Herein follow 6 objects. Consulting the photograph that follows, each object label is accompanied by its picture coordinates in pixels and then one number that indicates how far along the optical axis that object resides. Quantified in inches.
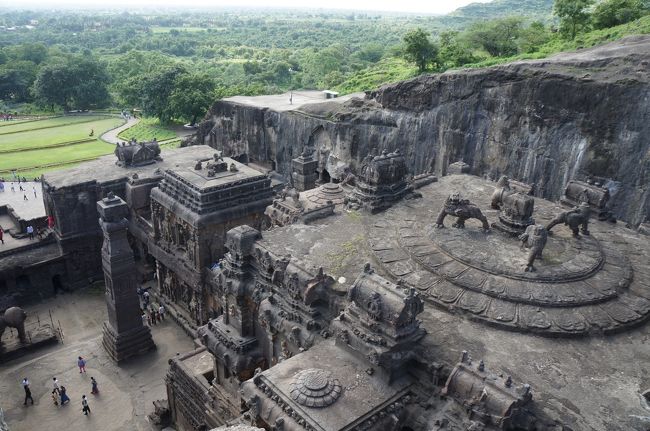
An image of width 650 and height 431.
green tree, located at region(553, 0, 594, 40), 1539.1
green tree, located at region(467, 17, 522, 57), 1993.1
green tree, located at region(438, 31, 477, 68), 1726.1
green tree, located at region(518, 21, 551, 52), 1684.3
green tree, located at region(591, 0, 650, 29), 1492.0
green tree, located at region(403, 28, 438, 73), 1734.7
